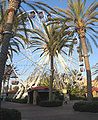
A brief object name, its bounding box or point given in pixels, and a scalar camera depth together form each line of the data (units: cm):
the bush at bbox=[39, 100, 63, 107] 1331
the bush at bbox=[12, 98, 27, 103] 1892
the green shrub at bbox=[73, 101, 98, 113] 904
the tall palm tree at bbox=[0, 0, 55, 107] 545
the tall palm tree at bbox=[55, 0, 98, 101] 1017
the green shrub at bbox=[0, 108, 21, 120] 471
